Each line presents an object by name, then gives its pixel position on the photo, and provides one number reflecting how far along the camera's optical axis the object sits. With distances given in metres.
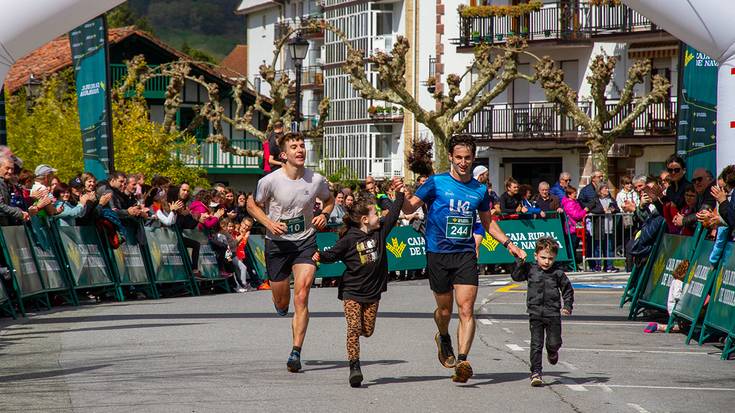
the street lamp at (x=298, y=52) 32.03
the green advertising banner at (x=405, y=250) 26.83
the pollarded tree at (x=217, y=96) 51.88
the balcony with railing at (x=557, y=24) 51.31
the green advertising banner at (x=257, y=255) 24.05
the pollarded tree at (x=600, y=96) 45.34
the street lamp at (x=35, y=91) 47.70
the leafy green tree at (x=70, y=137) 44.25
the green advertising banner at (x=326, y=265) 24.91
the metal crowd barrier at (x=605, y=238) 28.53
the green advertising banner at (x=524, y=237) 28.36
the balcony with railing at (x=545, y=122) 50.28
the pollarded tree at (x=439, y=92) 42.88
